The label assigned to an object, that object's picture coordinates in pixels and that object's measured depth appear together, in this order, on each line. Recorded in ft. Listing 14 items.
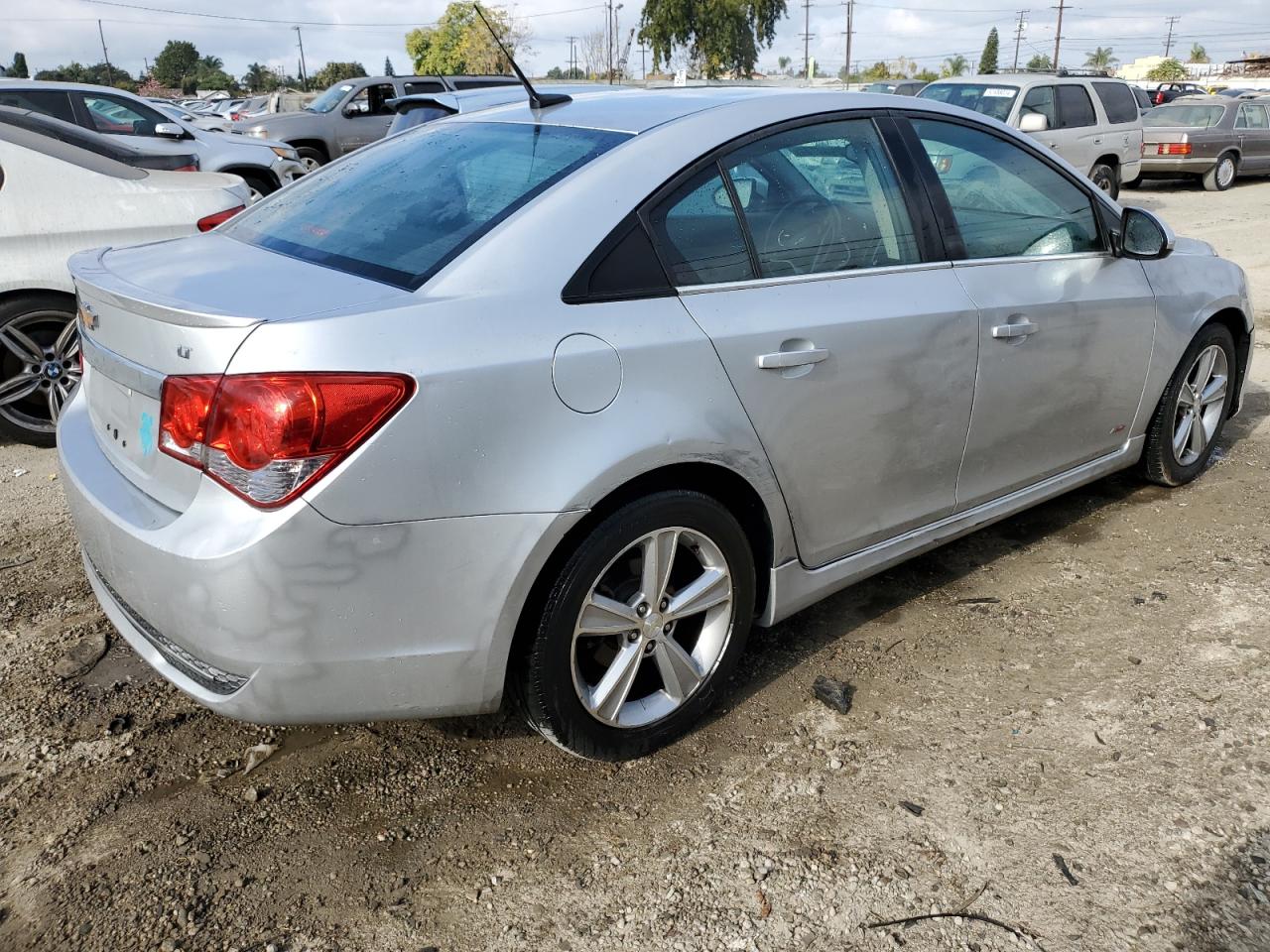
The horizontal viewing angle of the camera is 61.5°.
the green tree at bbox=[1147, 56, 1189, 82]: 245.94
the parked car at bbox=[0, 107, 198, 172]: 18.06
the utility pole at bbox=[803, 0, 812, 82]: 256.44
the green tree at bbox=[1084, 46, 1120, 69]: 334.65
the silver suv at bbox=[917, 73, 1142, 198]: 41.83
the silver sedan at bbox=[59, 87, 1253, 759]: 7.20
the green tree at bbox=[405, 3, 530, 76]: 198.59
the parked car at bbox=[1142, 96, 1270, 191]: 58.39
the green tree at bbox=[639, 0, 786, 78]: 207.31
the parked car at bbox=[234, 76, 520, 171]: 53.47
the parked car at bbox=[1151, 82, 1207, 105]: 125.62
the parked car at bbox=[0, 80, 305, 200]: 32.78
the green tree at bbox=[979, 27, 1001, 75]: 265.40
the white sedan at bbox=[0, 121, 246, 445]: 16.12
